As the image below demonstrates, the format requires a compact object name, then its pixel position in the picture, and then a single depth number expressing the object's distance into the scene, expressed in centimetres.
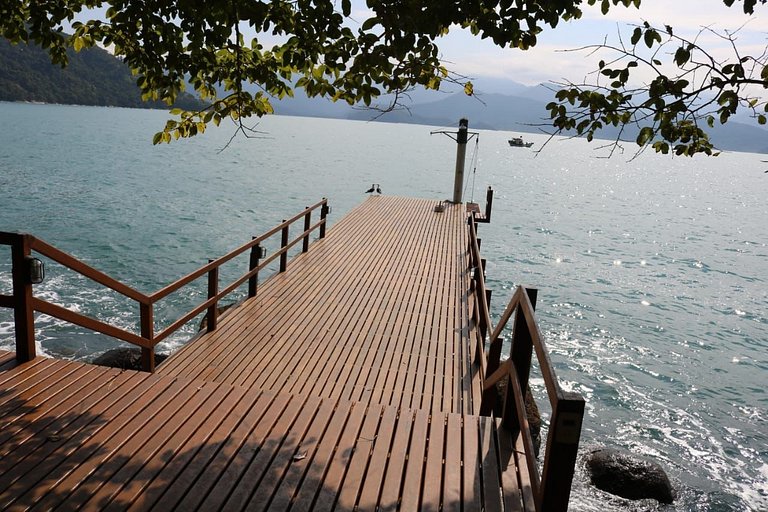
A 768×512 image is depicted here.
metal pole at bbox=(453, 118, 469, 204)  2350
